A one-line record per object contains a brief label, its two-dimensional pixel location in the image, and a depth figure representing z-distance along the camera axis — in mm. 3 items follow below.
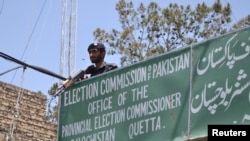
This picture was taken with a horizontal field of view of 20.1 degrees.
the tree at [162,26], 20328
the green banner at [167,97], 6766
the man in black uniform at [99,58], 8336
